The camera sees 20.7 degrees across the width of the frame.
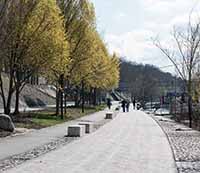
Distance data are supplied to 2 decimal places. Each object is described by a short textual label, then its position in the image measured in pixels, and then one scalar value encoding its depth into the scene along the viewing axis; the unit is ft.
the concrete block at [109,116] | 153.69
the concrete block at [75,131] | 82.38
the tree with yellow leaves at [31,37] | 98.93
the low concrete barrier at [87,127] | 91.97
